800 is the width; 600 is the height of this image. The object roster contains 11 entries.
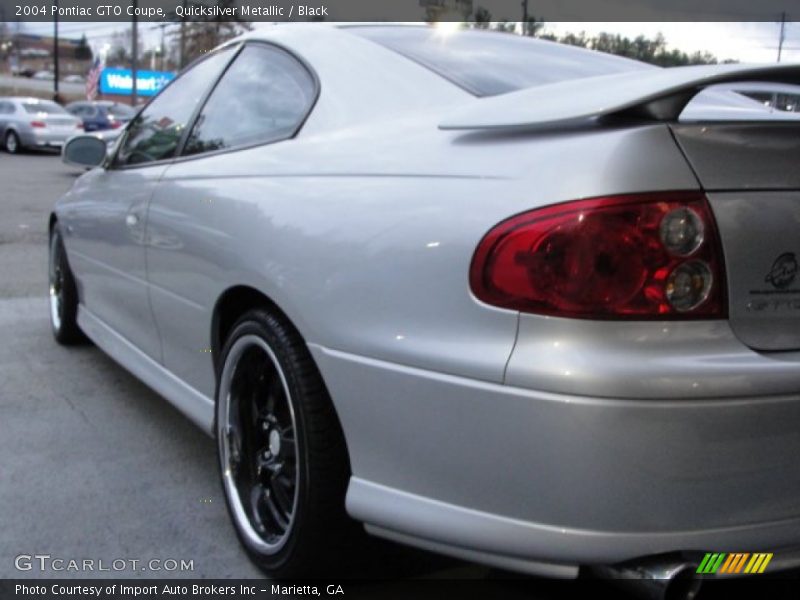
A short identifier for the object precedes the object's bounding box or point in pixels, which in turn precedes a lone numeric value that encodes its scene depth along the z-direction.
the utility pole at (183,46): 34.70
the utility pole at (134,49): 36.78
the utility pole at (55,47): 46.28
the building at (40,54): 85.62
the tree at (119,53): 76.12
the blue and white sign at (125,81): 47.22
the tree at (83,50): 80.27
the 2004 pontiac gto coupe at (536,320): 1.84
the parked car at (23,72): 87.57
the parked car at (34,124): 23.80
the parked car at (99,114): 28.48
